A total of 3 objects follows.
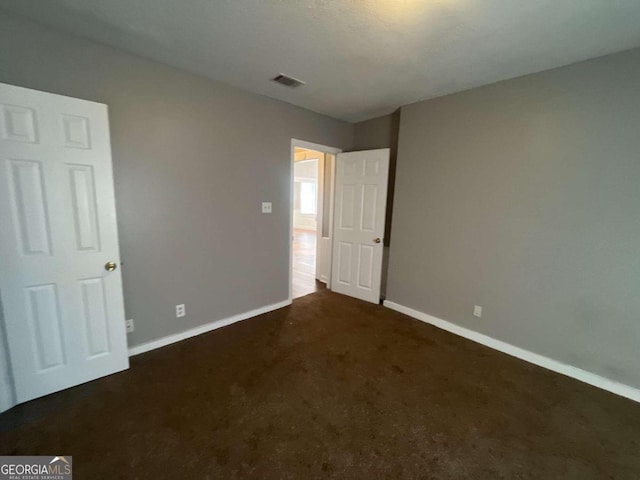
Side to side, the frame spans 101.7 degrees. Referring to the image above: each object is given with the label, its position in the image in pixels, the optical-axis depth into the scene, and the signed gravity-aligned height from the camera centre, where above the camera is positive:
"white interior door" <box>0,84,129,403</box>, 1.61 -0.33
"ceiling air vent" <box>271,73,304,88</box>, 2.42 +1.13
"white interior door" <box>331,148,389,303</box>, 3.45 -0.27
